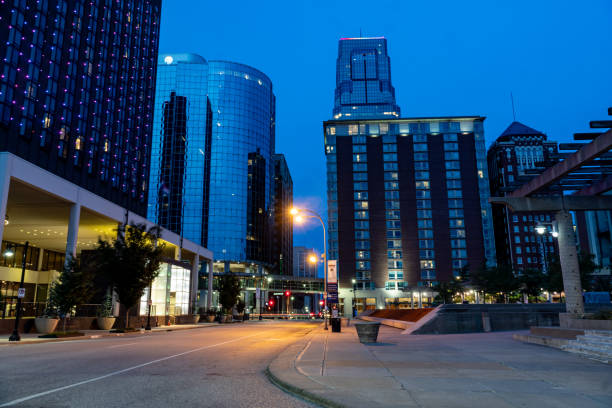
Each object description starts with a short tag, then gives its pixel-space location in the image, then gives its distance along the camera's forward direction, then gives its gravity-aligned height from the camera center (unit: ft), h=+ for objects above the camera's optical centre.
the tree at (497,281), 222.07 +4.16
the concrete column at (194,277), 211.49 +6.32
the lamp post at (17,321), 74.84 -5.14
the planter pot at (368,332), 65.16 -6.11
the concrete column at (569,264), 68.64 +4.14
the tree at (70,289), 94.17 +0.36
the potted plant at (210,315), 194.39 -11.06
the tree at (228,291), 204.23 -0.35
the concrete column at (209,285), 226.28 +2.64
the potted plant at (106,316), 117.80 -6.72
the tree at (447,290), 226.99 -0.20
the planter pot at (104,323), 117.60 -8.44
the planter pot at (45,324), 95.66 -7.15
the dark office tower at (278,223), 553.64 +88.08
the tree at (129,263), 111.96 +6.85
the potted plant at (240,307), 223.30 -8.37
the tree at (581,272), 177.78 +6.95
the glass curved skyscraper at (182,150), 405.80 +129.11
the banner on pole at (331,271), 98.10 +4.13
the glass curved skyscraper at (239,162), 409.49 +121.76
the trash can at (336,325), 97.91 -7.66
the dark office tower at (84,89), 181.06 +98.35
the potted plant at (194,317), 178.40 -10.53
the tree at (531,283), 220.43 +3.11
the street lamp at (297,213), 95.09 +16.63
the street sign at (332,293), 98.68 -0.67
